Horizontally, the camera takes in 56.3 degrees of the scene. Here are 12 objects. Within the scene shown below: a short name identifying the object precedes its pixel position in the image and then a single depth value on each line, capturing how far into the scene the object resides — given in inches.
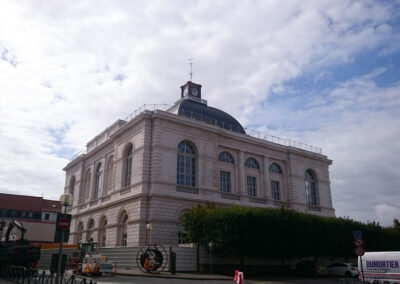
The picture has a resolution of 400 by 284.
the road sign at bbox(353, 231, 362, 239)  690.8
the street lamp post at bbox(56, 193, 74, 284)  591.2
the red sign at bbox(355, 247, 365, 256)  674.6
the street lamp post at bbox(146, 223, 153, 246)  1132.5
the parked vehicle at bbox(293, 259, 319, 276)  1251.0
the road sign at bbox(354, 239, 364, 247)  685.9
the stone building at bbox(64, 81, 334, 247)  1275.8
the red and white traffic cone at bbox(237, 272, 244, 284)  620.7
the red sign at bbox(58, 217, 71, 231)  524.7
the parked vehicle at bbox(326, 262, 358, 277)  1203.2
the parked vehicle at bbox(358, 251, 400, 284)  863.7
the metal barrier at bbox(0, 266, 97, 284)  625.2
